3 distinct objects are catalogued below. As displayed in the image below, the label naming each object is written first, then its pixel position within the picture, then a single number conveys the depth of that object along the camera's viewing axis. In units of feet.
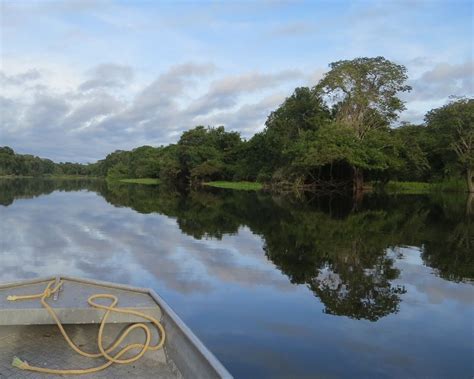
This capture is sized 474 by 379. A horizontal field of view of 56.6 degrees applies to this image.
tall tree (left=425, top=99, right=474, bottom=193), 137.39
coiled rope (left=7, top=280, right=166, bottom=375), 13.41
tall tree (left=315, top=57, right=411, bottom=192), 135.64
